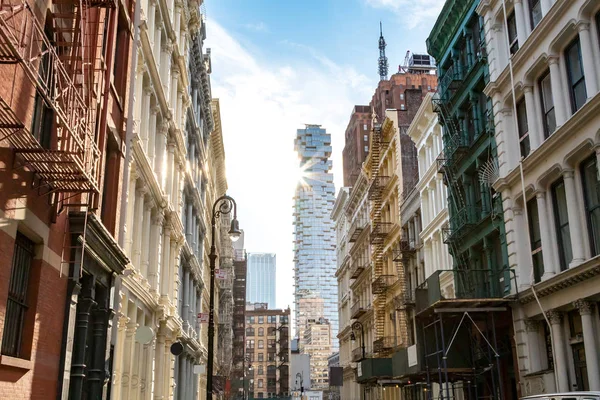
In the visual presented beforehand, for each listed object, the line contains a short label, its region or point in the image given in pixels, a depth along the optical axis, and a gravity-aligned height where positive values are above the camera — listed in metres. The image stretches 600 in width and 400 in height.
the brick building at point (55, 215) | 10.38 +3.33
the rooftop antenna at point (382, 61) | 164.94 +78.37
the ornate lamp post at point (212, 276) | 23.20 +4.10
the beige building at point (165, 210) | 23.53 +7.95
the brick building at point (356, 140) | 121.91 +46.80
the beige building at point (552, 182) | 19.64 +6.77
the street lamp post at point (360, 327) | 59.81 +6.28
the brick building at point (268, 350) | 170.75 +11.94
